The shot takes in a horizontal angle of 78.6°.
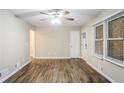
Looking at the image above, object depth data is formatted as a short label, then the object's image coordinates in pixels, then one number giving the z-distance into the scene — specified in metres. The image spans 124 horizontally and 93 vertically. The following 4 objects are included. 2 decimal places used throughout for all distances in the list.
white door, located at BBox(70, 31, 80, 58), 4.59
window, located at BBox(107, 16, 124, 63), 1.86
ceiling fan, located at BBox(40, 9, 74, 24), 2.30
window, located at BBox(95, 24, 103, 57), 2.62
